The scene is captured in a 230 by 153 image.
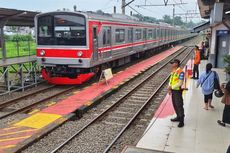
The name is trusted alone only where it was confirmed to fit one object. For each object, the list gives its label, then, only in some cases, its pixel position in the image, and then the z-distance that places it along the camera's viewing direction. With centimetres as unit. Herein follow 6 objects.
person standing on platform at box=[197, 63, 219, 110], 831
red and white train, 1215
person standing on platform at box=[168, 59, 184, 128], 722
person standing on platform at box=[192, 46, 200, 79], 1407
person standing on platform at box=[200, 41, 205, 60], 2330
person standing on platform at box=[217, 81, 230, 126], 695
